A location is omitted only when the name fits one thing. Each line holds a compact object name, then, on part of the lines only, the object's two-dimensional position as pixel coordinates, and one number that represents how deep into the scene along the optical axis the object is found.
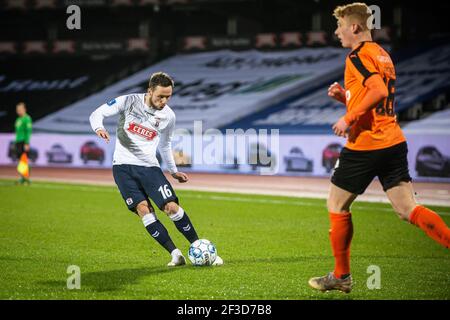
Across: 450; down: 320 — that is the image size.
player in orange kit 13.02
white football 16.56
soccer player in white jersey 16.69
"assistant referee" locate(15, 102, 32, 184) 42.37
